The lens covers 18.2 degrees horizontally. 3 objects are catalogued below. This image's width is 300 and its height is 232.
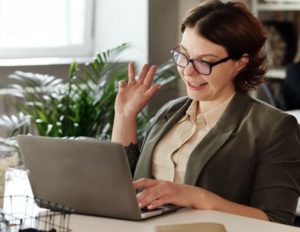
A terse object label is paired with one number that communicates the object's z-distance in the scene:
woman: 2.80
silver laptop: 2.43
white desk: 2.40
